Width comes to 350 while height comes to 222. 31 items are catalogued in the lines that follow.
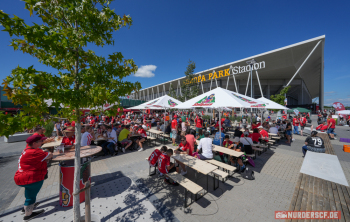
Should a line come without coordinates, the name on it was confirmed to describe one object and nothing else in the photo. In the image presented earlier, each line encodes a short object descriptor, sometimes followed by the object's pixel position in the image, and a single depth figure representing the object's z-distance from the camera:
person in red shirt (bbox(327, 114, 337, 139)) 10.69
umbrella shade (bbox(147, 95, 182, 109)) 9.43
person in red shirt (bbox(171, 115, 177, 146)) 8.62
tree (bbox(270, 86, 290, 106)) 23.05
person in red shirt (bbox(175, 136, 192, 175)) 5.17
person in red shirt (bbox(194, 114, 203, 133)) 9.28
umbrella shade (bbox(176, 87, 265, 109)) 5.21
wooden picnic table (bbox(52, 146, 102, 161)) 3.18
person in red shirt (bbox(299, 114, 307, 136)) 11.77
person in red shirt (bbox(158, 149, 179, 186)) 4.20
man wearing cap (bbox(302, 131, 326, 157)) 5.68
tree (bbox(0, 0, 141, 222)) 1.75
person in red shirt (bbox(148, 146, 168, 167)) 4.55
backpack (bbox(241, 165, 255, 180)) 4.70
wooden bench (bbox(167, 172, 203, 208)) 3.29
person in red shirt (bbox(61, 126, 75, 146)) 5.02
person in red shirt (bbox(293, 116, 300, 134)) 12.39
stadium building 25.27
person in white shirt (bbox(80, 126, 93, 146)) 5.68
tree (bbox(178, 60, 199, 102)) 28.97
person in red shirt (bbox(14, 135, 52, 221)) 2.79
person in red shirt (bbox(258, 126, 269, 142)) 7.43
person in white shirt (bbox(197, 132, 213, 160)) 5.04
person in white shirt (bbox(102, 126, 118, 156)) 7.02
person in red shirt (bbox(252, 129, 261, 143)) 6.70
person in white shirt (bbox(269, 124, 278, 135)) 9.05
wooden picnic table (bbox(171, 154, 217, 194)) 3.79
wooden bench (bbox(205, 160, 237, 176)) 4.36
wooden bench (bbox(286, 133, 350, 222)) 2.89
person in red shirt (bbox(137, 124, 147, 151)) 8.00
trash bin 3.23
